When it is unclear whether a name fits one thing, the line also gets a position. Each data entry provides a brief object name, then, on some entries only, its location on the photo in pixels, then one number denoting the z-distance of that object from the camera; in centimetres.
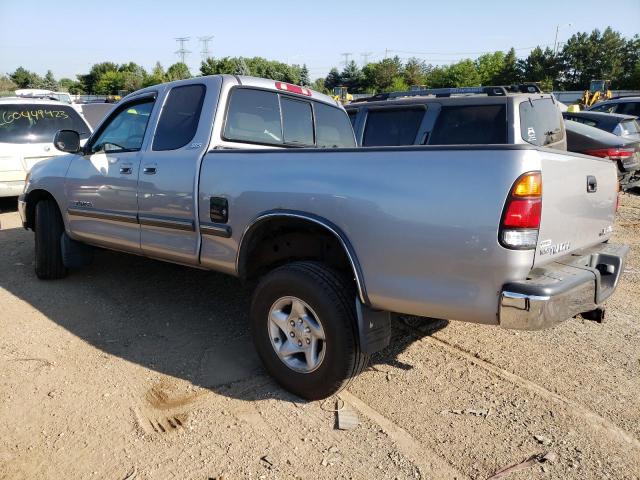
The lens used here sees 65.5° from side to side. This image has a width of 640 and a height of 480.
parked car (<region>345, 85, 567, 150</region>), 597
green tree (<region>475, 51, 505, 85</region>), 7856
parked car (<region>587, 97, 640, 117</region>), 1353
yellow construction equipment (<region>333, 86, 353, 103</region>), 2817
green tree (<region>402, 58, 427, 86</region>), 9431
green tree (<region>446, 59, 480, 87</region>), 7650
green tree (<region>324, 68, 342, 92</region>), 10376
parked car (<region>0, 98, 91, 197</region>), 792
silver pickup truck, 229
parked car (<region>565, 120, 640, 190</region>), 902
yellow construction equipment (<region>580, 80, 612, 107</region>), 3075
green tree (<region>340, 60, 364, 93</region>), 9912
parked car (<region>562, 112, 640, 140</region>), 1084
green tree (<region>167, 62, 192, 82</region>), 8231
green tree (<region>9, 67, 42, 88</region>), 9160
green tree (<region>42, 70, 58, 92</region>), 9837
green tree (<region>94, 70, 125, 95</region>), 8644
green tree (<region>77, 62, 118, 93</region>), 10106
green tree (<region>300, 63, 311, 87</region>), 9431
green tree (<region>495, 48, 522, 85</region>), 7762
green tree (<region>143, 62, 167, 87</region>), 7831
